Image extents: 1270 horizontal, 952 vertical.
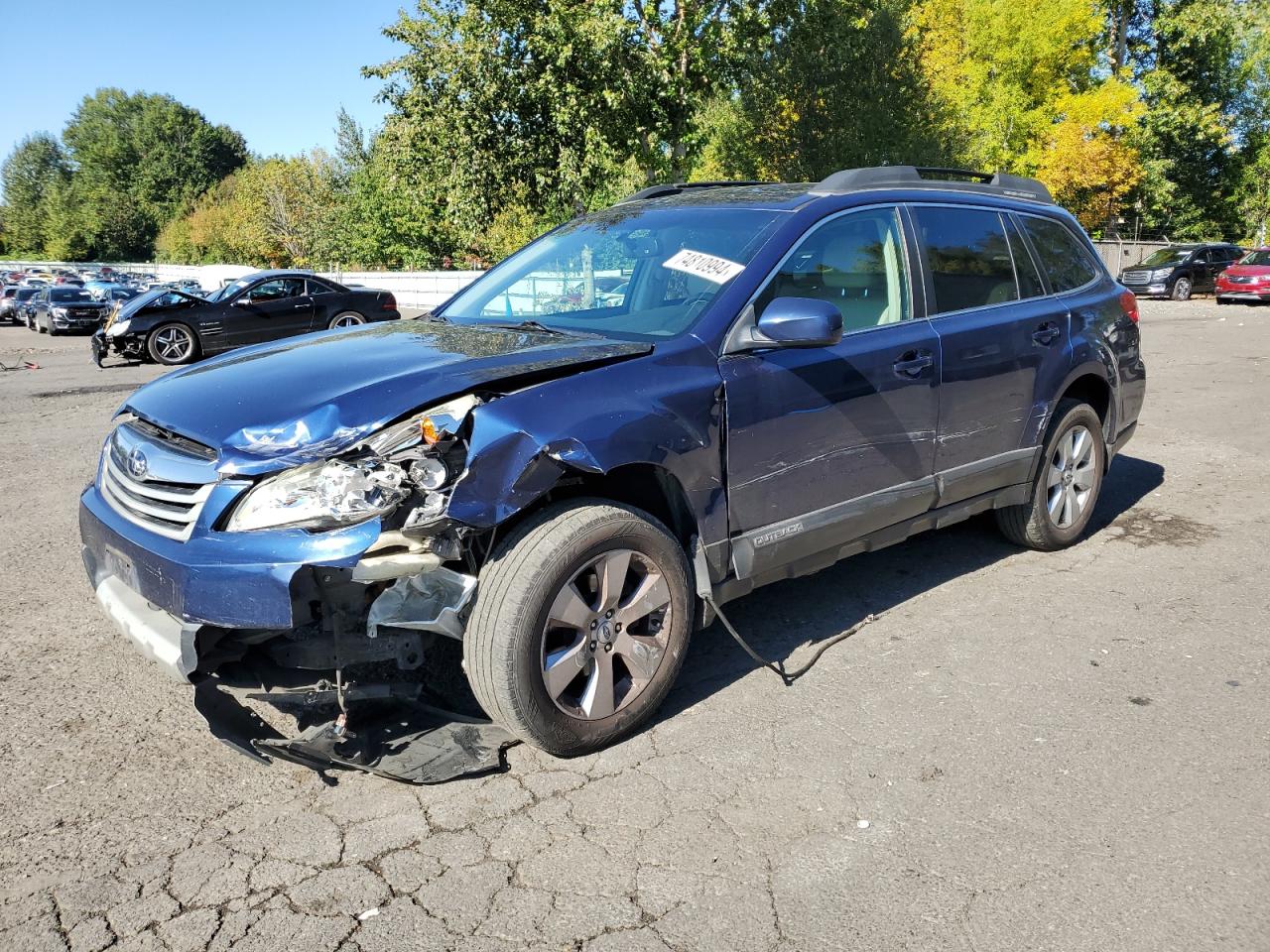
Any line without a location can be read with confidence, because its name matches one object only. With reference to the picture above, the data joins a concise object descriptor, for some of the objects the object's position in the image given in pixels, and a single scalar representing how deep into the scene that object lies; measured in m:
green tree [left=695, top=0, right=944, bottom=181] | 27.09
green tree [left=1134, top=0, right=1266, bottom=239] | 39.47
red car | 25.44
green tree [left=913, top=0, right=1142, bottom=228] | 35.72
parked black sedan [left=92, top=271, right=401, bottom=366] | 16.70
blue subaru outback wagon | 2.87
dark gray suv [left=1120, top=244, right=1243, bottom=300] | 28.86
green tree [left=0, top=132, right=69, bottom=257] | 93.19
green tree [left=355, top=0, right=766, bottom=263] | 18.42
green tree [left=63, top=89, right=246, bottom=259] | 87.19
